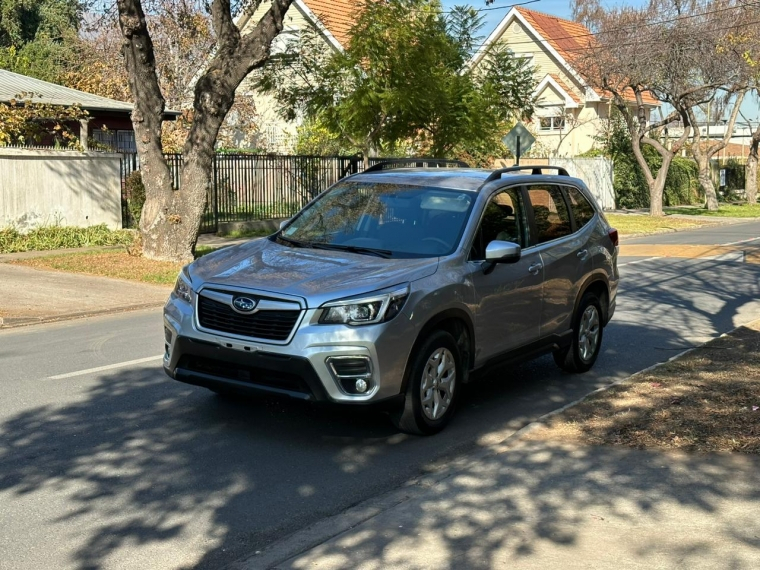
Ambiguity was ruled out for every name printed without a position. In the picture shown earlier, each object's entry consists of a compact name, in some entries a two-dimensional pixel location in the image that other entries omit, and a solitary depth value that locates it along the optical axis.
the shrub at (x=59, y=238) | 18.19
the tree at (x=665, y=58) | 33.03
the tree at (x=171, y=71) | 33.91
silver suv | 6.02
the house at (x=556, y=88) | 46.91
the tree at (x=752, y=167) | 43.62
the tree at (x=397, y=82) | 21.11
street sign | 25.09
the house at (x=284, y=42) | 38.35
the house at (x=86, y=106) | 23.12
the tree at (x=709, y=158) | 40.69
